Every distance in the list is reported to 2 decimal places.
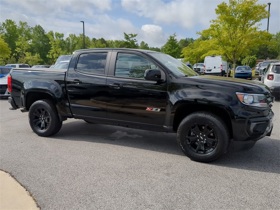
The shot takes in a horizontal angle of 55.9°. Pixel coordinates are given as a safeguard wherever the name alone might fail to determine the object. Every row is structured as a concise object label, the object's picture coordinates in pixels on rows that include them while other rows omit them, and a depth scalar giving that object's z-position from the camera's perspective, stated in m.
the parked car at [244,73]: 22.08
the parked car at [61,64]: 10.50
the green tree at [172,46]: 37.91
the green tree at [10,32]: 48.75
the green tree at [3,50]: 31.24
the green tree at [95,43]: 49.97
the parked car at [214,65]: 21.28
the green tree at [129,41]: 32.50
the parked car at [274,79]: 10.20
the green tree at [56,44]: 44.12
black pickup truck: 3.99
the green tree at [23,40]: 41.94
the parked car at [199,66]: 26.19
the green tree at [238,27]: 16.66
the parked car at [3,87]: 11.94
